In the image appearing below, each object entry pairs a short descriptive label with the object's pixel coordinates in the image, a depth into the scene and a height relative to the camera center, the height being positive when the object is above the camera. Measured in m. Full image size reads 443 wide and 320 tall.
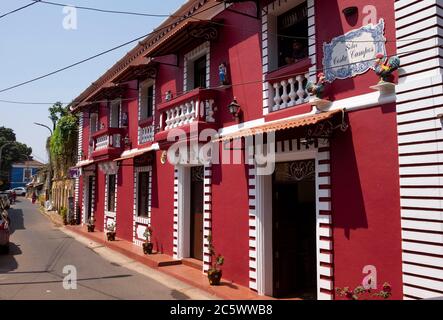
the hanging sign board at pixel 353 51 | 6.14 +2.09
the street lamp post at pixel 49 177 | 29.31 +0.58
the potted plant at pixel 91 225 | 17.71 -1.85
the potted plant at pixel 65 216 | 21.33 -1.74
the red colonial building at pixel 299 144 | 5.47 +0.69
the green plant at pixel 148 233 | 12.61 -1.59
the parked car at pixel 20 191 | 67.33 -1.15
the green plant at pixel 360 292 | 5.48 -1.59
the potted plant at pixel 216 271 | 8.61 -1.94
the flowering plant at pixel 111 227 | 15.37 -1.70
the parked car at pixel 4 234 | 12.10 -1.53
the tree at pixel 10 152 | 72.43 +6.34
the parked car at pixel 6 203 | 30.88 -1.45
